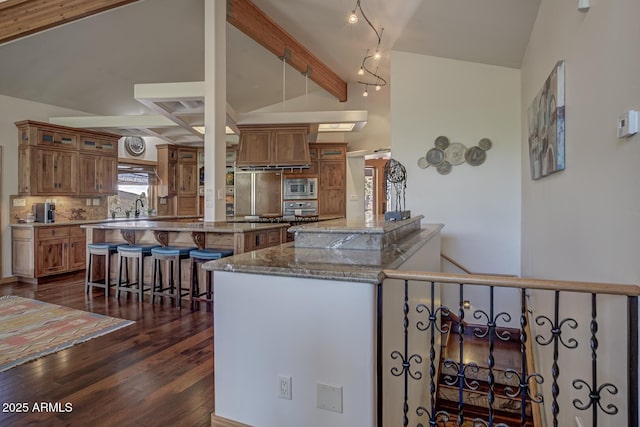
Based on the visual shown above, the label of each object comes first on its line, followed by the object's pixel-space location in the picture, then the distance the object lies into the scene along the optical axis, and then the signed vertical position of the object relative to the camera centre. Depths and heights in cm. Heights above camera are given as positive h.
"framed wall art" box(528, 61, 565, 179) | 225 +63
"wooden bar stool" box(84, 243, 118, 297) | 453 -63
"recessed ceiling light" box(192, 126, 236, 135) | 612 +147
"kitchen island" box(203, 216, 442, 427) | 153 -58
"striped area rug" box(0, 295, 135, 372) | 283 -110
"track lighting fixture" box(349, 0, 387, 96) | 419 +251
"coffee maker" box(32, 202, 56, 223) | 580 -2
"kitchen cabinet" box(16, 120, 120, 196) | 553 +87
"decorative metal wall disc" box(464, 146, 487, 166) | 461 +72
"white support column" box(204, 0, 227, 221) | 432 +131
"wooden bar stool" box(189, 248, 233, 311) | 393 -76
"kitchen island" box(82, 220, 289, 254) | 399 -29
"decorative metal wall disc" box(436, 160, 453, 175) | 475 +59
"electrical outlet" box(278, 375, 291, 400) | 167 -83
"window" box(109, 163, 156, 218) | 799 +51
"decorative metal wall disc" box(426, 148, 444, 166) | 479 +75
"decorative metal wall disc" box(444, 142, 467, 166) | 470 +78
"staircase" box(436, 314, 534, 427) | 340 -178
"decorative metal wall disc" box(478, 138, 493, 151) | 458 +88
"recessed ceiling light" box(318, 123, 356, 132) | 624 +155
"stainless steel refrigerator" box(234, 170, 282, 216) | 802 +42
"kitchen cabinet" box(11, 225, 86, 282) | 536 -61
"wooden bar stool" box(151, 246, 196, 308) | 412 -72
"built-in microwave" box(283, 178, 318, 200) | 802 +51
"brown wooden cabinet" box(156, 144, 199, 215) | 835 +86
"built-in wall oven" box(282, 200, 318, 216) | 799 +10
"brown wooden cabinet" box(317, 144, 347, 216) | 799 +73
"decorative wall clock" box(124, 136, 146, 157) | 789 +151
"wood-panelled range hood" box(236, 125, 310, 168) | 636 +118
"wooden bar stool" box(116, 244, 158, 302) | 428 -60
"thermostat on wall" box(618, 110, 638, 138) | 127 +33
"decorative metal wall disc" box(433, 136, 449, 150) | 475 +93
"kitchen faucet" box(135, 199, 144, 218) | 792 +13
